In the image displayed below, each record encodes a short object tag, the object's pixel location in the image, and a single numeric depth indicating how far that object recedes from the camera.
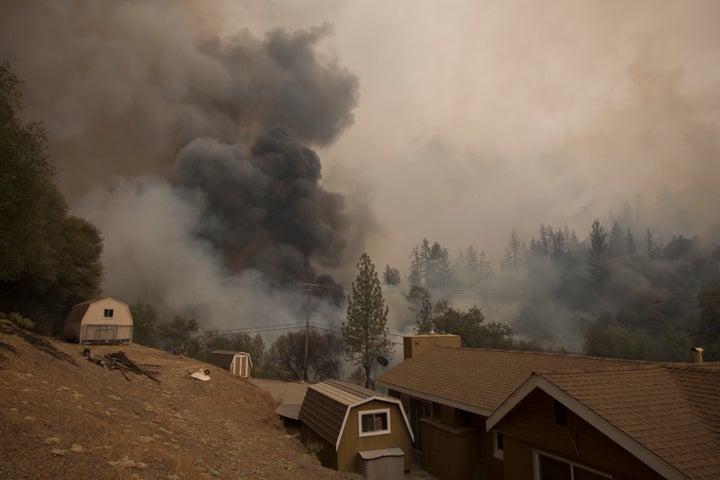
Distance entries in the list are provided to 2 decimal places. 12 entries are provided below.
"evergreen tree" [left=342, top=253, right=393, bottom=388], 51.69
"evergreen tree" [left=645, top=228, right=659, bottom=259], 103.39
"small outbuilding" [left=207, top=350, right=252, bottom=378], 43.00
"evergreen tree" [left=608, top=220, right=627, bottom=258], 99.81
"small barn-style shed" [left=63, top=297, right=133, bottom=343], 35.19
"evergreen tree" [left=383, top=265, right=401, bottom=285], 112.80
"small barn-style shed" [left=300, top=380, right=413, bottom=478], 14.88
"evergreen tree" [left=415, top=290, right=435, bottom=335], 63.53
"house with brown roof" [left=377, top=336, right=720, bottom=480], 6.86
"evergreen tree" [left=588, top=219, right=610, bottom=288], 95.12
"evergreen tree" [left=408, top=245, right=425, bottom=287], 114.00
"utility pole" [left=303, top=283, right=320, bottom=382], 48.30
